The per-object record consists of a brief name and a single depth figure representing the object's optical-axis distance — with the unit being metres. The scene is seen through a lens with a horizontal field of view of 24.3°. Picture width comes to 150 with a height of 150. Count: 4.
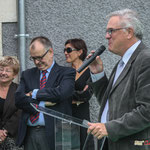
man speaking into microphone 2.36
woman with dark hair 4.13
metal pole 4.80
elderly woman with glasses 4.08
